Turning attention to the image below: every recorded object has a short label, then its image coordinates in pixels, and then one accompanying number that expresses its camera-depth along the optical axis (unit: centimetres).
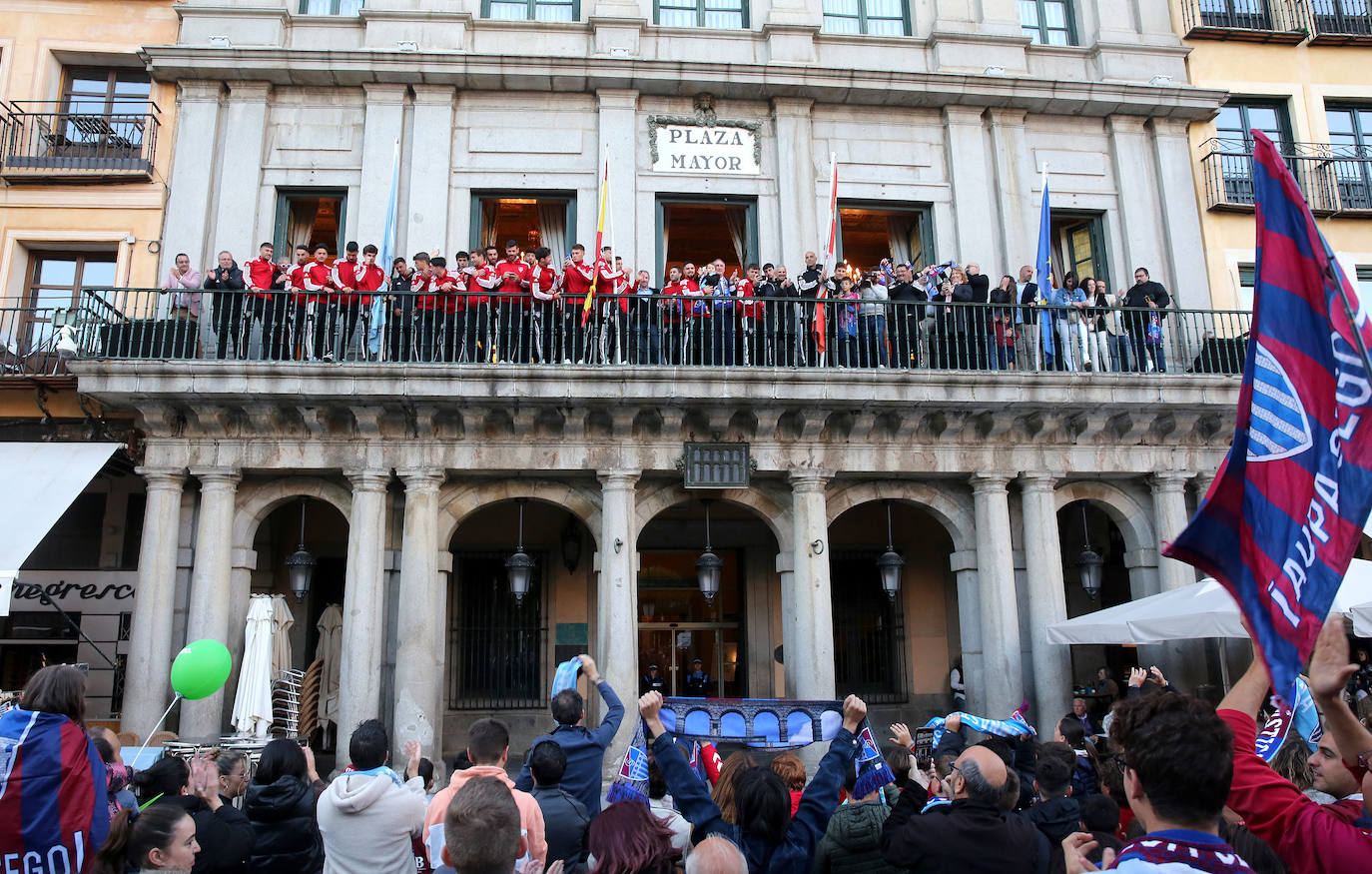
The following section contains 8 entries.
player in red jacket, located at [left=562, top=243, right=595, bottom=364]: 1384
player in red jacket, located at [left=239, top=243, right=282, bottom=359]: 1375
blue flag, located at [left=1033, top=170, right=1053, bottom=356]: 1440
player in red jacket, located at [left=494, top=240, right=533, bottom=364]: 1373
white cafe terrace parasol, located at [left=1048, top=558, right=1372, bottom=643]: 1084
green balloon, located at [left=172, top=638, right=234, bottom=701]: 976
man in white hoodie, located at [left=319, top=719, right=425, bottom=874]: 495
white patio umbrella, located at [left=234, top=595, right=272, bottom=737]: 1255
